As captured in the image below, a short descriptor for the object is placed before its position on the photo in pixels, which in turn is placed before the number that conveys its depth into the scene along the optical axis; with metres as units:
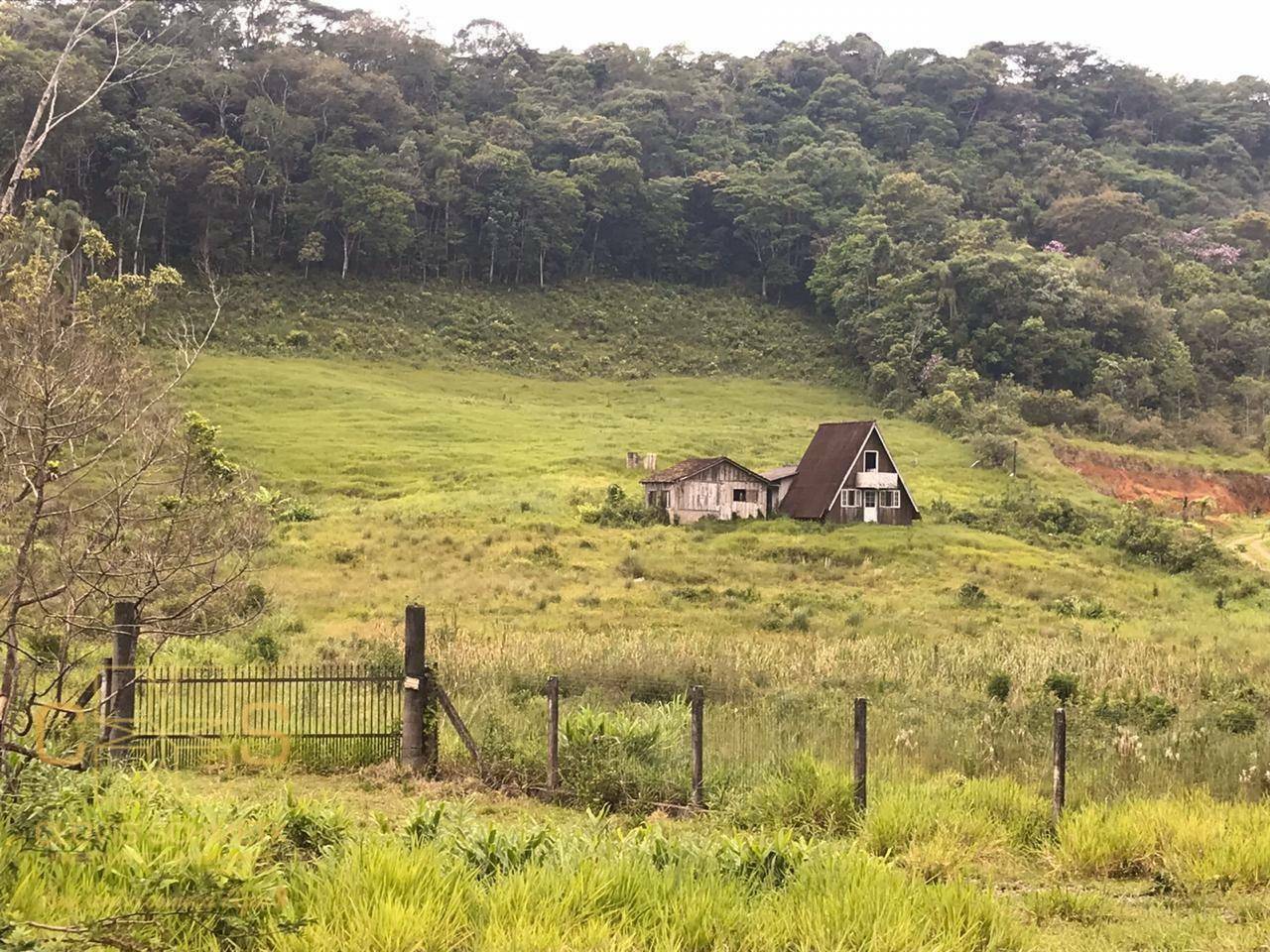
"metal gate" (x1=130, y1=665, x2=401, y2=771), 11.68
